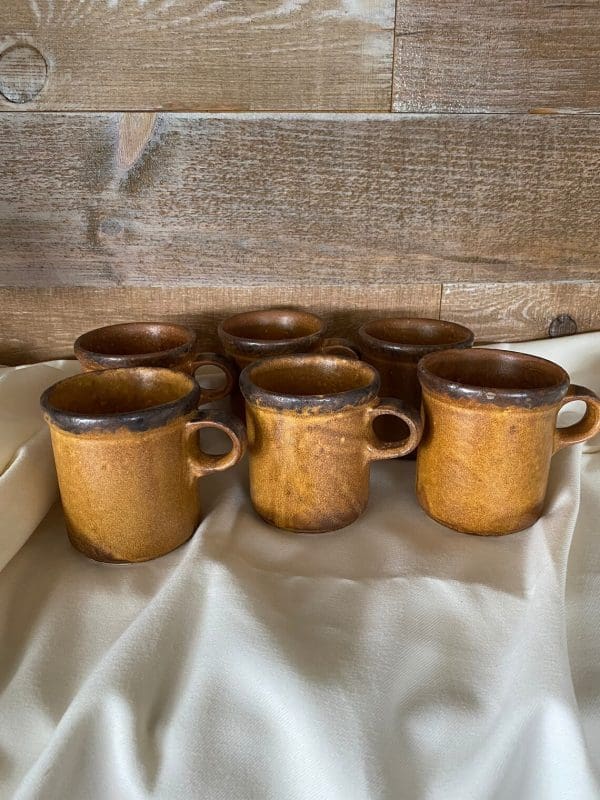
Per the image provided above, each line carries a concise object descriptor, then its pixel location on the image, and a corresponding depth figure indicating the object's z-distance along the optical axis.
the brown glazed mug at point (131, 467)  0.51
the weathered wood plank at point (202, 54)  0.70
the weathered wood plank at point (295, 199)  0.75
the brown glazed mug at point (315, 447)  0.55
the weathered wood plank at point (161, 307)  0.81
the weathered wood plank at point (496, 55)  0.72
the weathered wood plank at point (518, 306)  0.83
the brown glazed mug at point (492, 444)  0.55
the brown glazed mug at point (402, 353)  0.69
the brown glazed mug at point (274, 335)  0.68
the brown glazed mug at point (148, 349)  0.64
